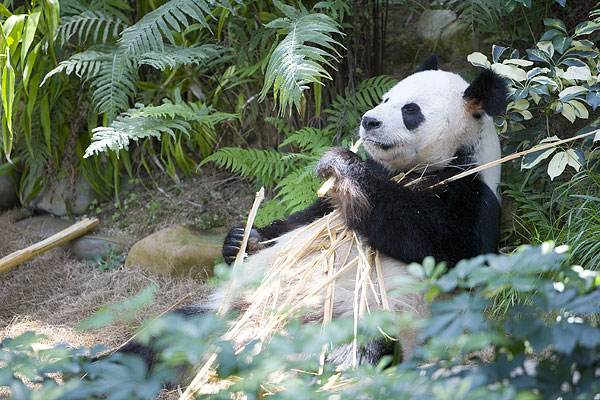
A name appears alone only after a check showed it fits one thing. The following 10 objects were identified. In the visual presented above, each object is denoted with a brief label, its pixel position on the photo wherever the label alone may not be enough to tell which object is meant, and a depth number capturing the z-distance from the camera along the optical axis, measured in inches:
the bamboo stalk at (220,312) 241.8
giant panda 308.2
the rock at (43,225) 512.1
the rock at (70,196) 524.4
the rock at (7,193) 539.5
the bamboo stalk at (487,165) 308.5
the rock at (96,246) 483.2
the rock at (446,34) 462.6
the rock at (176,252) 442.0
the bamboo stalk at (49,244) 449.7
